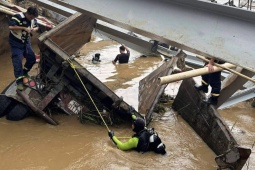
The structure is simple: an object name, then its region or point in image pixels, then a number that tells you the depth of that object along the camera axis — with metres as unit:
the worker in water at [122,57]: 11.91
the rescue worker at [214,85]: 6.06
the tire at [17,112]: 6.62
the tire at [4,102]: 6.57
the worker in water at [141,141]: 5.71
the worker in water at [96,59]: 11.81
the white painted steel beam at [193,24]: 2.80
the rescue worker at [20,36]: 6.40
